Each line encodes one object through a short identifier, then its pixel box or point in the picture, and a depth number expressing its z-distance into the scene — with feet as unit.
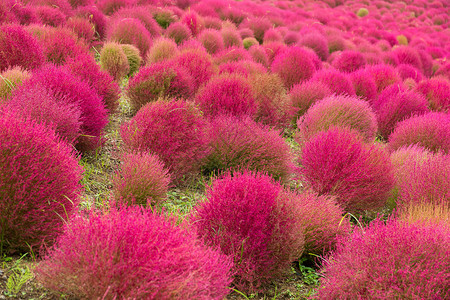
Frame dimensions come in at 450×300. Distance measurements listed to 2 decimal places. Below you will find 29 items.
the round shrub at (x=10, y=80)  9.54
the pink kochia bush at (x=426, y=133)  13.43
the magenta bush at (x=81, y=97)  9.78
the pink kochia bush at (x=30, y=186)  6.12
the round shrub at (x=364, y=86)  18.75
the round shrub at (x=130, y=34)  17.94
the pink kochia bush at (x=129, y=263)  4.73
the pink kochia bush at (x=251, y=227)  7.13
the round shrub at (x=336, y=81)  17.24
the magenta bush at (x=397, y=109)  16.49
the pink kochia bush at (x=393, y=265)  5.74
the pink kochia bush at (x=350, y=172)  9.89
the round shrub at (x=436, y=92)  18.26
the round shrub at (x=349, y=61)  23.34
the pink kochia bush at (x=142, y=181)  8.46
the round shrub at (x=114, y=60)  14.39
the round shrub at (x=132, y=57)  16.24
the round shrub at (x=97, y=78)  11.49
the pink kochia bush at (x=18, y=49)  11.49
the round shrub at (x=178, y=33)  21.08
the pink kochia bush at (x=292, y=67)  18.53
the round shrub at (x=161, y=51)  16.56
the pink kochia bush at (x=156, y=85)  12.66
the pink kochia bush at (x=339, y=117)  13.50
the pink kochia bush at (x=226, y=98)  12.50
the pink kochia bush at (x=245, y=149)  10.77
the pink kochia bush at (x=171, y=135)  9.89
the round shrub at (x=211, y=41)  20.60
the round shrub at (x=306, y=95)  15.84
